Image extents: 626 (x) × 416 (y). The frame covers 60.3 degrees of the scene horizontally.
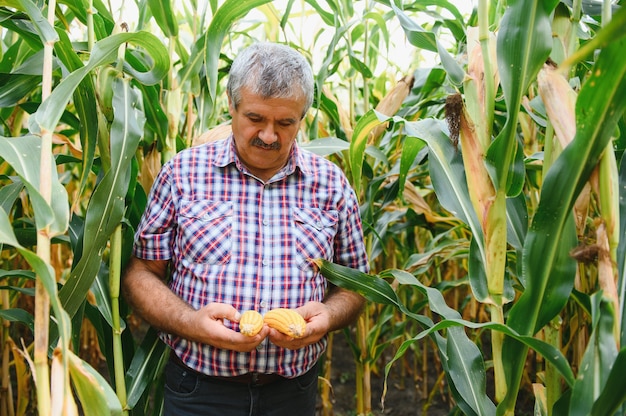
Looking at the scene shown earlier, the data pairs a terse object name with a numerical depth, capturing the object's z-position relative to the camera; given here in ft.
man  4.51
